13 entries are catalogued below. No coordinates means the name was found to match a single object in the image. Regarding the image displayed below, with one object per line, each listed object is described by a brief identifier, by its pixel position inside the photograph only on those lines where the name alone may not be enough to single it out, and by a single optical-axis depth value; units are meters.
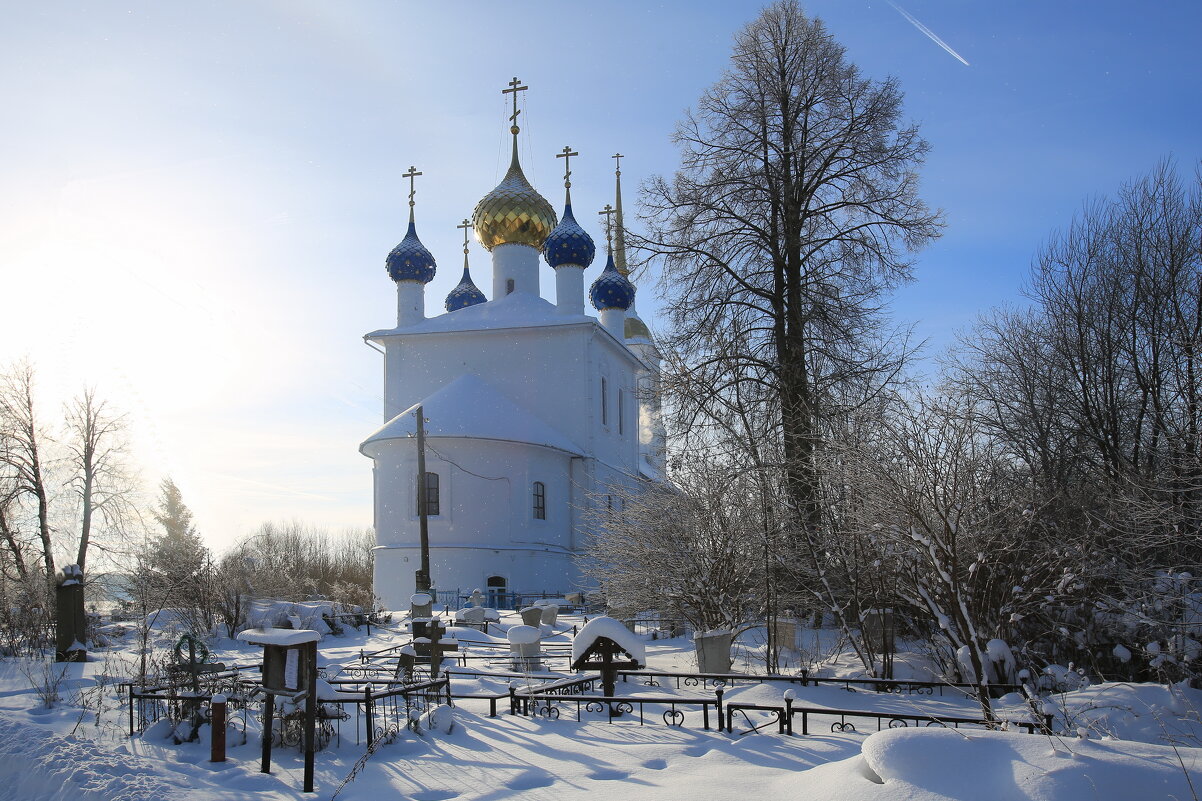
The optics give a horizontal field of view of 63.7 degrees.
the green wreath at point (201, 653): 10.12
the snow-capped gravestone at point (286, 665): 7.61
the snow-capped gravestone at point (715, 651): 12.01
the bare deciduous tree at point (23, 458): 21.92
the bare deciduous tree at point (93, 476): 25.09
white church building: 27.11
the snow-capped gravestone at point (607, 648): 9.83
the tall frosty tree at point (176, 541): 18.92
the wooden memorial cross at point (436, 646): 11.11
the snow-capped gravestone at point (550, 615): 19.56
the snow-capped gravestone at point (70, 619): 15.02
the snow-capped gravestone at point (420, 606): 17.89
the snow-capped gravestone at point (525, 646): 12.67
